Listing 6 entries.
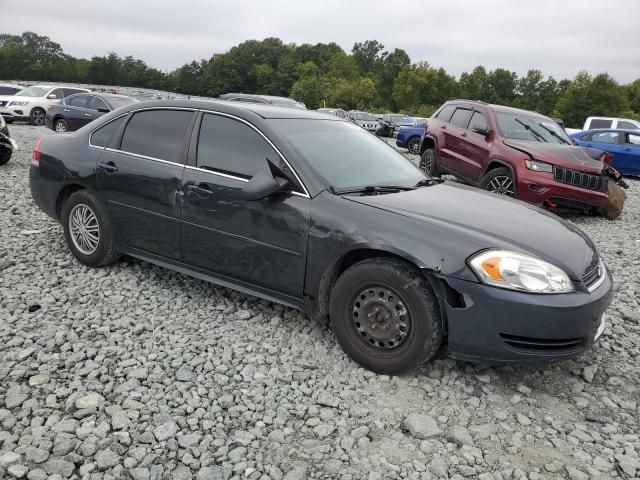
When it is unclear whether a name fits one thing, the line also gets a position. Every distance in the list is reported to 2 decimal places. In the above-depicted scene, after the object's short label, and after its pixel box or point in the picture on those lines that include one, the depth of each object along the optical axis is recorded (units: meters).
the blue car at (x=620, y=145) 14.68
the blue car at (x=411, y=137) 17.22
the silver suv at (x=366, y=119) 28.16
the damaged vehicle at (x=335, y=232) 3.04
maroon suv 8.01
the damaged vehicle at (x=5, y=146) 9.52
